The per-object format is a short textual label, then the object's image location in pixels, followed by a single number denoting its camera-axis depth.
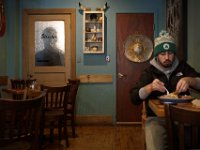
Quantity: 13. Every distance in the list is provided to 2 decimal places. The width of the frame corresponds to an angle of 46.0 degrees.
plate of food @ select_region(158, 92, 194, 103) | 1.66
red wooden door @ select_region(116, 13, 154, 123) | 4.27
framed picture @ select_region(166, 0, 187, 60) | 2.97
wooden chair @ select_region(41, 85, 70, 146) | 2.98
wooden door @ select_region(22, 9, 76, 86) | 4.33
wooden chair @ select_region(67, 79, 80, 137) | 3.51
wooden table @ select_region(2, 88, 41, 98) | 2.46
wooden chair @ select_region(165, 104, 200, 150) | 1.12
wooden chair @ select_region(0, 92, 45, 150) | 1.47
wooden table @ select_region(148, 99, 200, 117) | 1.48
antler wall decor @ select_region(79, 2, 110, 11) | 4.24
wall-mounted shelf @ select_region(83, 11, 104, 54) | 4.22
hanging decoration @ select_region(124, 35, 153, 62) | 4.25
